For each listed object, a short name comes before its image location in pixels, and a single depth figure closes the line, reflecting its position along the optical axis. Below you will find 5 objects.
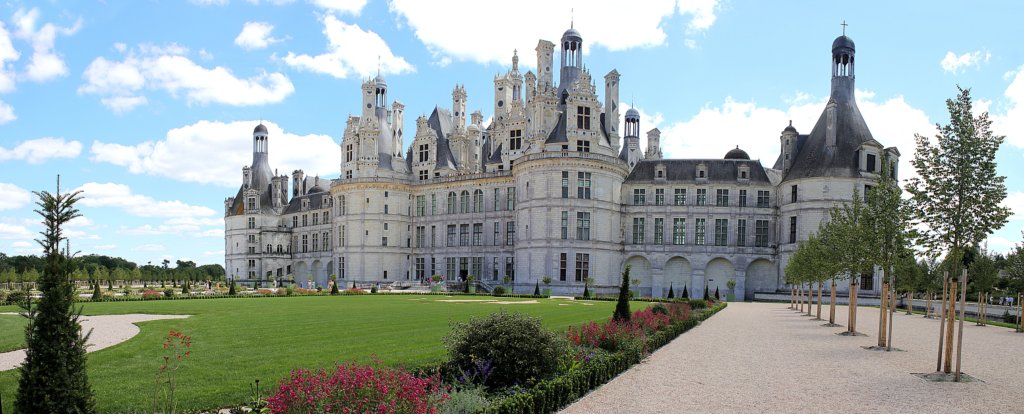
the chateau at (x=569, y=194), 57.81
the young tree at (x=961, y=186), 17.02
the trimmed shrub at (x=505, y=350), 12.63
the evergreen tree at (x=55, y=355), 7.83
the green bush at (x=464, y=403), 9.74
